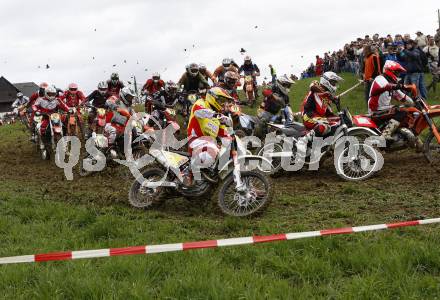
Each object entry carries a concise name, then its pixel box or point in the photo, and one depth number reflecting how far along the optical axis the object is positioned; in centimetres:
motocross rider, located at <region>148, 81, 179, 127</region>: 1286
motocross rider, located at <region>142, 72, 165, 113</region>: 1388
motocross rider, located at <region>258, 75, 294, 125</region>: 1071
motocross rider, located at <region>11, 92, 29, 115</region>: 1858
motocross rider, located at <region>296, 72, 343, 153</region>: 904
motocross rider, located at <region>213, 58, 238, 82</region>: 1466
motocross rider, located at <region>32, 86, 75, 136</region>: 1322
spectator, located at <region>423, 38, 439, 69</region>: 1708
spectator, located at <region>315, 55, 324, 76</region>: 2992
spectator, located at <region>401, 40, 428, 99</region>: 1470
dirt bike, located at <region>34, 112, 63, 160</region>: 1312
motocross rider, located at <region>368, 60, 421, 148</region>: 893
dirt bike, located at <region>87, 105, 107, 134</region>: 1285
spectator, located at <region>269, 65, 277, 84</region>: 1812
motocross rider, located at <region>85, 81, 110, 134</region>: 1405
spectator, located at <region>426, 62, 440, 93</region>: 1709
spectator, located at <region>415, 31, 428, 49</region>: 1745
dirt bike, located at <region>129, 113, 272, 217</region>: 663
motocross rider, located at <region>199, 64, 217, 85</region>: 1370
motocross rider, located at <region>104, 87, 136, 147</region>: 1041
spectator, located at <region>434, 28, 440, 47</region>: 1823
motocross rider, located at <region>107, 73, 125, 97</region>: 1398
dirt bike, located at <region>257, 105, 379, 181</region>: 833
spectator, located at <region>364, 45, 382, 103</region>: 1193
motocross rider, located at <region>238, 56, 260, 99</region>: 1806
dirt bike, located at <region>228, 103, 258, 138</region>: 1116
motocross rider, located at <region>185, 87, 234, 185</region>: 693
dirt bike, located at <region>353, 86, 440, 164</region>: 864
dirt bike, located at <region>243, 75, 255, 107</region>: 1803
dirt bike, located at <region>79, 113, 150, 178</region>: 1027
